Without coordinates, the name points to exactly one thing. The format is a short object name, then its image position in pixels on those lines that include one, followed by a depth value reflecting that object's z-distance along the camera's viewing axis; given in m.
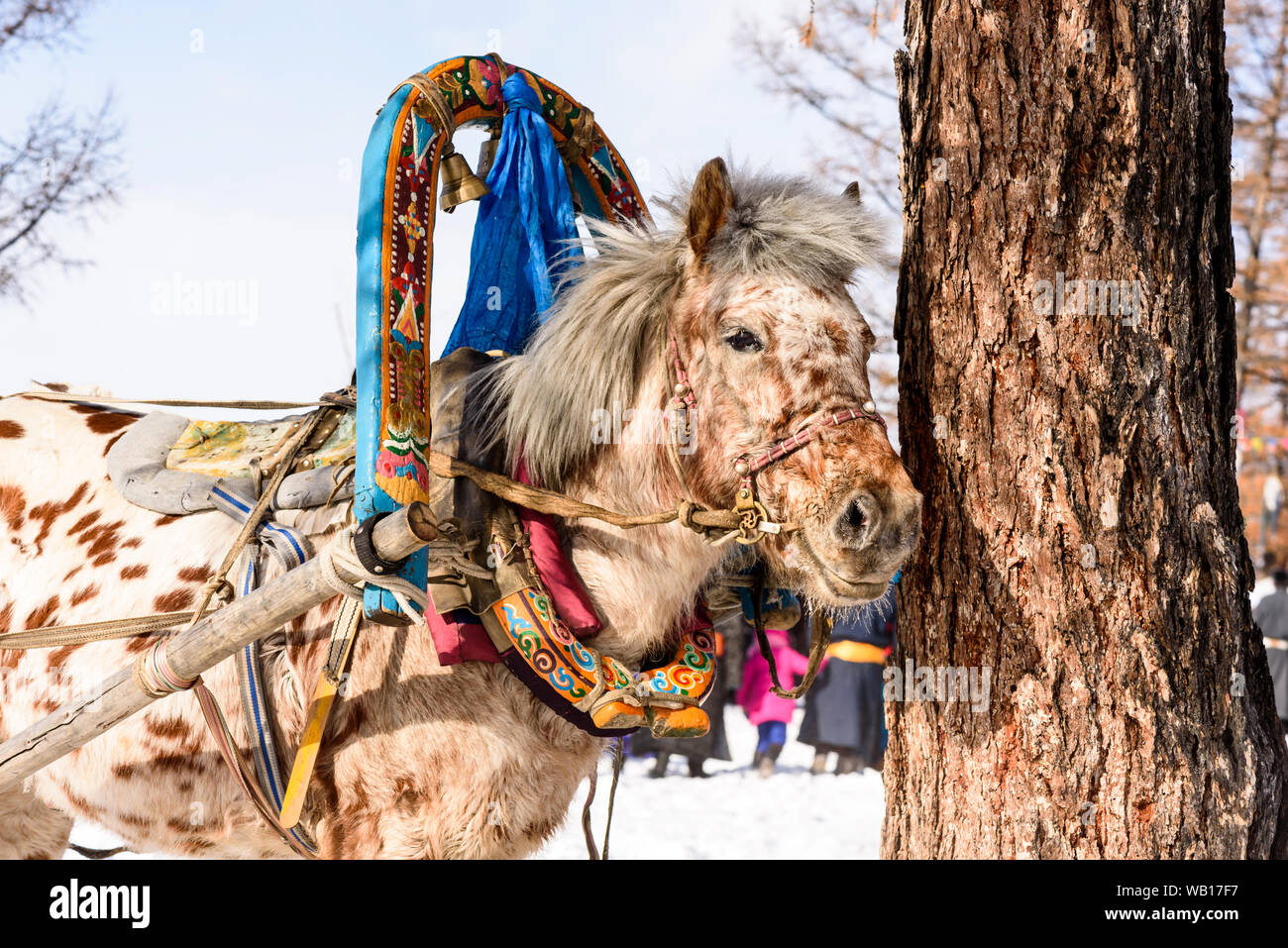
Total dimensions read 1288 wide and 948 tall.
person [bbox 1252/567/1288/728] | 10.69
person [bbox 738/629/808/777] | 9.27
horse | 2.26
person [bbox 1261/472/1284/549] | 17.20
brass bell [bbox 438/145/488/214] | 2.73
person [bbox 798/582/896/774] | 9.12
